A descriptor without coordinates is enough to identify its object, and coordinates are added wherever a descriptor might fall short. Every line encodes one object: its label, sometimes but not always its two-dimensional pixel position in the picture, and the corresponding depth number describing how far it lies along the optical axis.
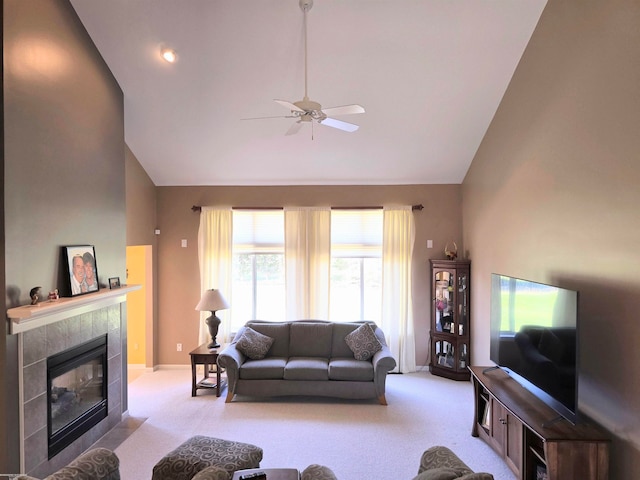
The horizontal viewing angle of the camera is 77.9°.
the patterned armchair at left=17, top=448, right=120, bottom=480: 2.21
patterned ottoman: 2.73
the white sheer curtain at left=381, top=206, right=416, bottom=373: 6.05
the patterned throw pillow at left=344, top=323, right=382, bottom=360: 5.12
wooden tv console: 2.63
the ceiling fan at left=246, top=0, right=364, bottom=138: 3.09
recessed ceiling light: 3.97
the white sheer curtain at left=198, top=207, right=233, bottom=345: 6.18
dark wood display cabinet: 5.69
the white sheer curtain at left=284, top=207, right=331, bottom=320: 6.13
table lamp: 5.40
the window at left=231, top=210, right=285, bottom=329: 6.30
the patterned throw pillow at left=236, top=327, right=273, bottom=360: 5.16
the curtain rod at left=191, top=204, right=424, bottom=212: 6.16
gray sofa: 4.82
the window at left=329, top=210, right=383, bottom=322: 6.27
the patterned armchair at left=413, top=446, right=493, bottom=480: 2.06
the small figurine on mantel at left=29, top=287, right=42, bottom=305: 3.02
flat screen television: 2.78
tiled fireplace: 2.95
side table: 5.11
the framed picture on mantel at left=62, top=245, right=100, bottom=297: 3.45
